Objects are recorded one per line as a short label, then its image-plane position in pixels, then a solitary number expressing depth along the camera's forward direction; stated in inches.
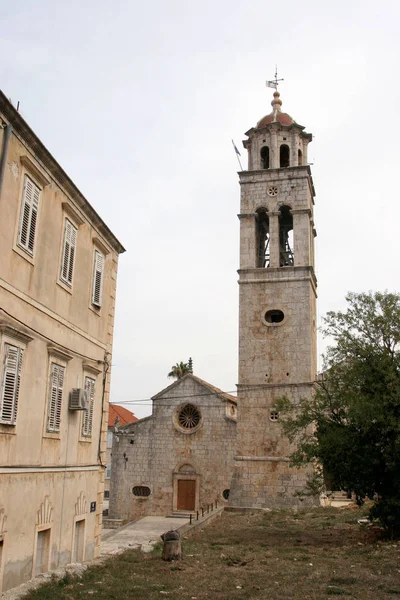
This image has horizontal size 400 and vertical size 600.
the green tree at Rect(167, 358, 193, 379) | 1883.2
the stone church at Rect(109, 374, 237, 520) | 1279.5
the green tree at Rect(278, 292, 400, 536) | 652.7
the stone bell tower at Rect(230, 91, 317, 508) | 1086.4
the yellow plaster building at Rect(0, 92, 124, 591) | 406.6
